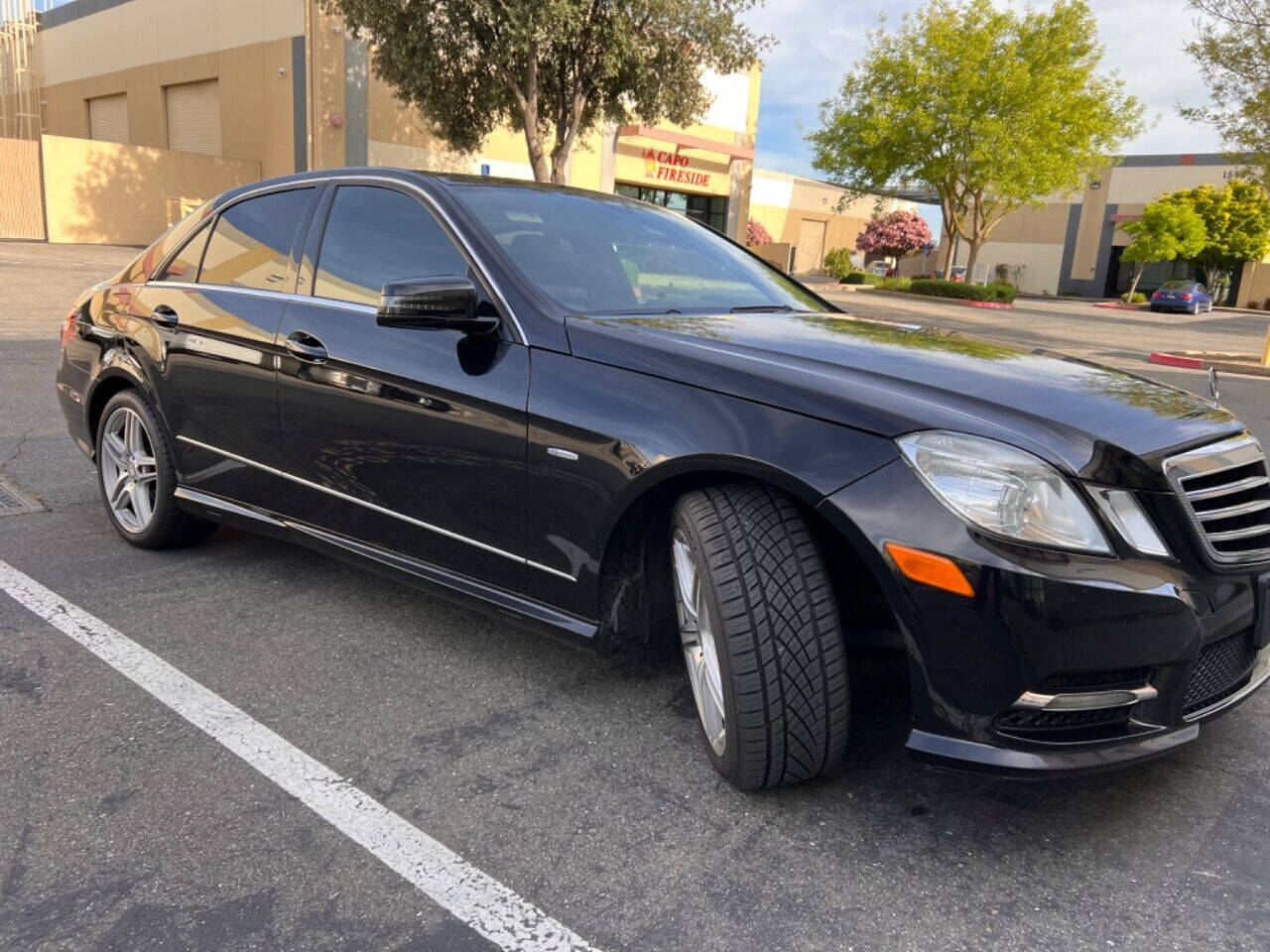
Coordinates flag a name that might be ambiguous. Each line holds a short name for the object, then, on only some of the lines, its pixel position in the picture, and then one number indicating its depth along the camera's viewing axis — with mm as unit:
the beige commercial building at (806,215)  53781
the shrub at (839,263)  44156
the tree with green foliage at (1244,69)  14344
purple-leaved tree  53938
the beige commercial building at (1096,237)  48750
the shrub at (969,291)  32656
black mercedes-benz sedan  2047
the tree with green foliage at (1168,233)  40656
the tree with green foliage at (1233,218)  42719
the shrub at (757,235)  45956
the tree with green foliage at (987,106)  28781
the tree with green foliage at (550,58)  17922
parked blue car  36062
